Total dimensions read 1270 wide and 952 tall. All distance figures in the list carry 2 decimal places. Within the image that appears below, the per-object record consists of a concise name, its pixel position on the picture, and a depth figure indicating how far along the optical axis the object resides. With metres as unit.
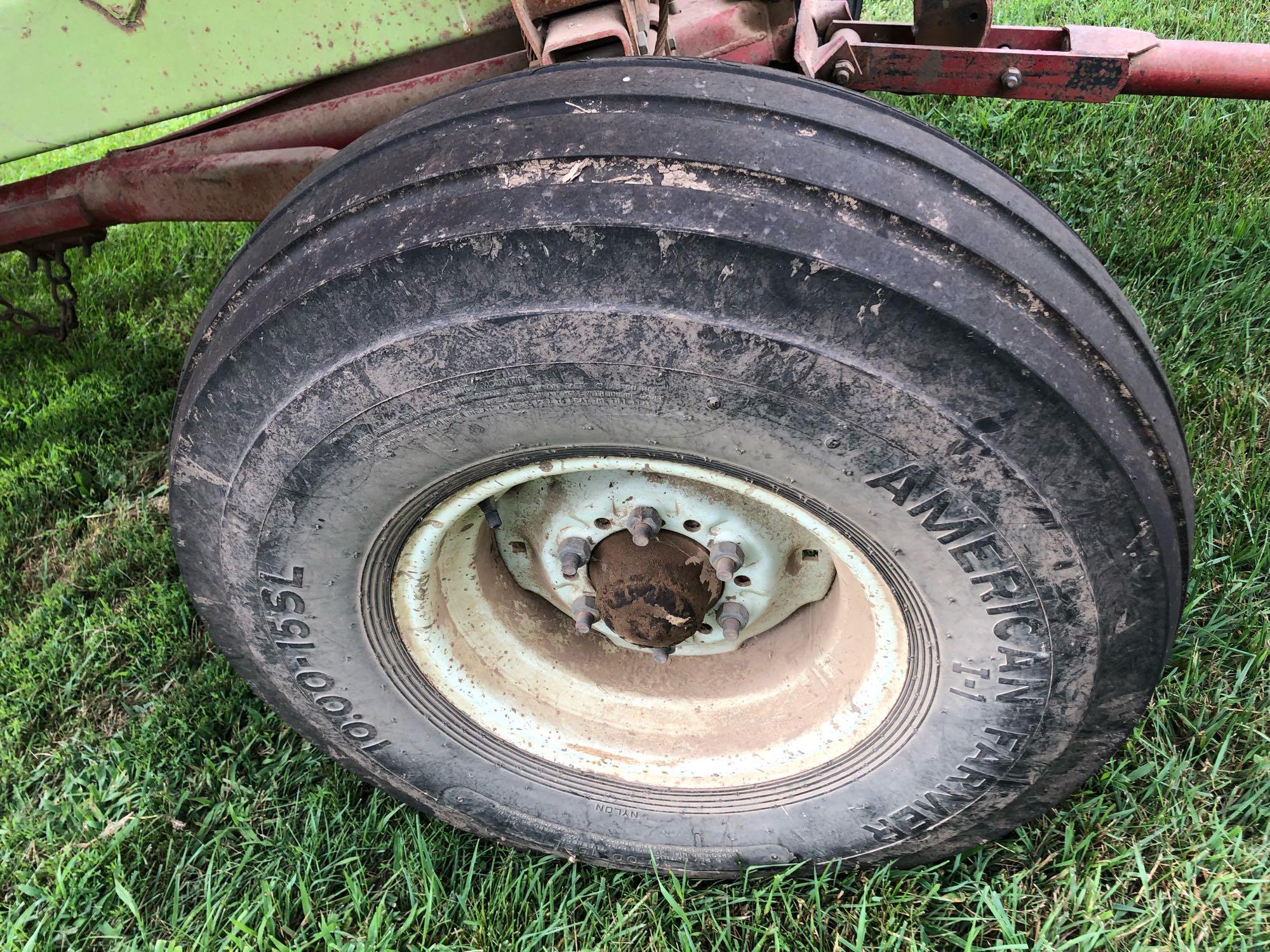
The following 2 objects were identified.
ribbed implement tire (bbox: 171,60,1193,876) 1.21
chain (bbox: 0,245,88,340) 2.59
